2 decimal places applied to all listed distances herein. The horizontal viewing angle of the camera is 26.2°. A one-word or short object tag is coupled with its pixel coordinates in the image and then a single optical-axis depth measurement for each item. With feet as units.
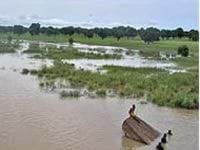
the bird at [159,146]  54.44
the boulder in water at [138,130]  58.49
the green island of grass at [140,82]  84.58
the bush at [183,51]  194.52
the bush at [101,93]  89.46
